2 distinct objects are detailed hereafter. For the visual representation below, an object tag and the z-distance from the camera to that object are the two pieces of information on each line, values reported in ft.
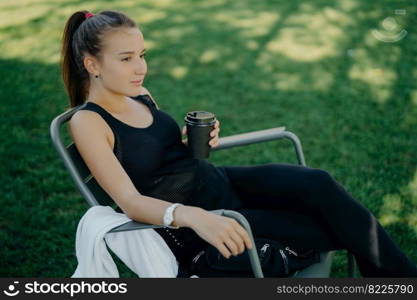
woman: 6.37
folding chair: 5.74
